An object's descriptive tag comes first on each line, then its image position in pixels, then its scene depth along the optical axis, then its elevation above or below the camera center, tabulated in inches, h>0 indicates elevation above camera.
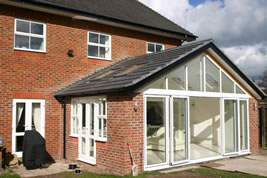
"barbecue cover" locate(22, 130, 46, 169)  377.1 -58.3
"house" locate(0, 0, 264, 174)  355.6 +18.1
